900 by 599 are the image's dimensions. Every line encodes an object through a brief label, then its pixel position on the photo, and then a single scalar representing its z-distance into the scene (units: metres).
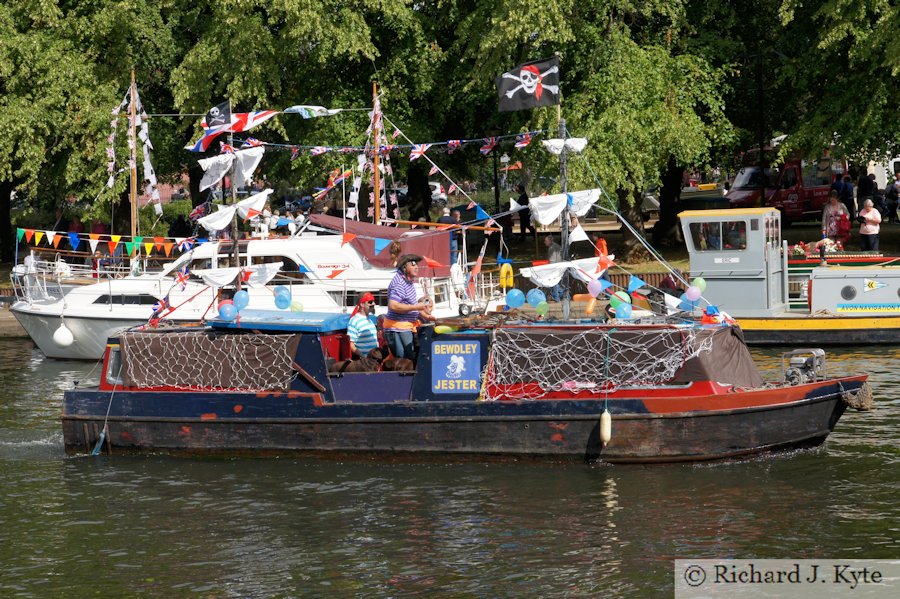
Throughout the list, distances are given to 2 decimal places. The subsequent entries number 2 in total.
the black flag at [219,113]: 25.40
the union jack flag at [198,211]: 28.46
